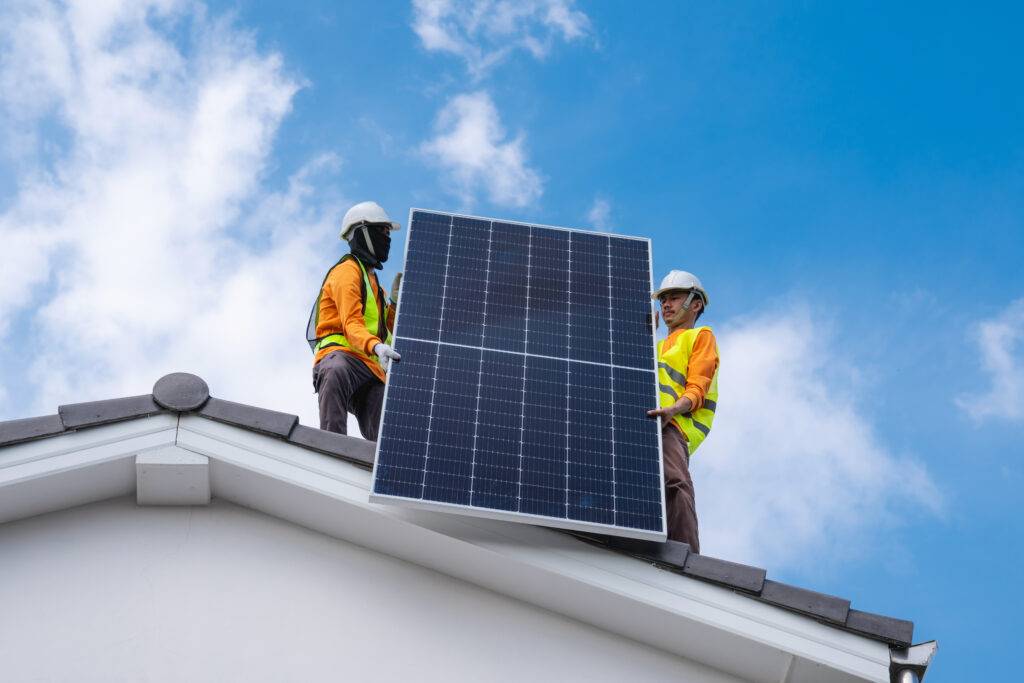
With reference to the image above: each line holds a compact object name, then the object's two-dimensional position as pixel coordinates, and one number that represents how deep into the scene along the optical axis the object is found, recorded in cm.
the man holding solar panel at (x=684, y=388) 878
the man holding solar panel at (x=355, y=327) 941
